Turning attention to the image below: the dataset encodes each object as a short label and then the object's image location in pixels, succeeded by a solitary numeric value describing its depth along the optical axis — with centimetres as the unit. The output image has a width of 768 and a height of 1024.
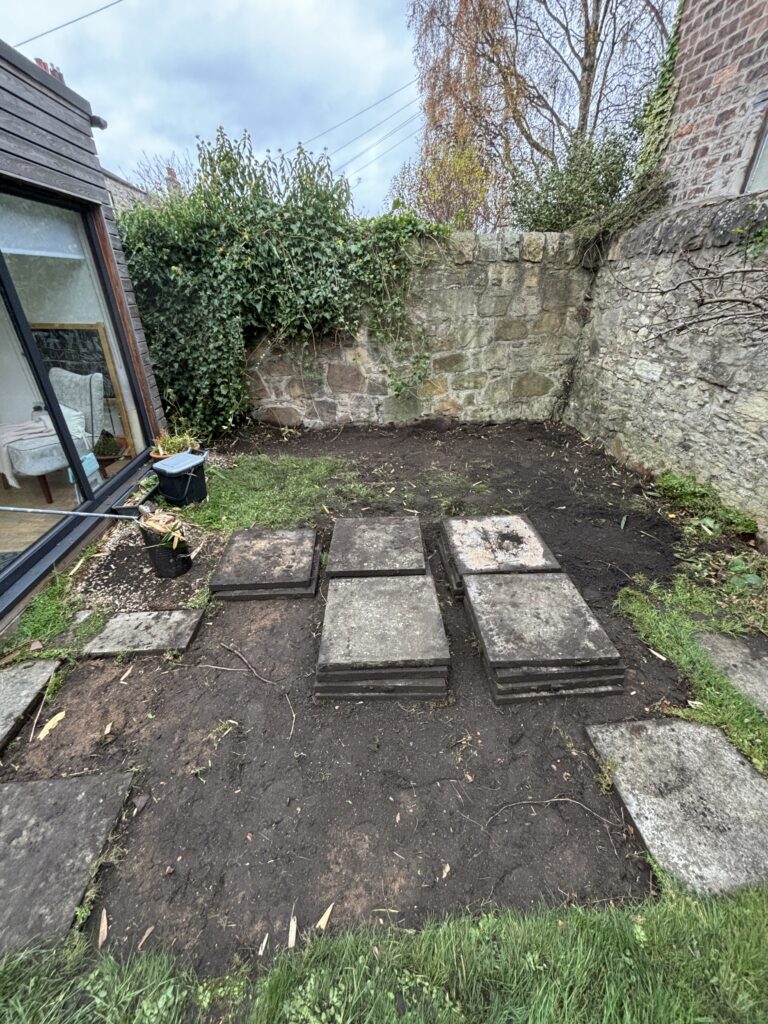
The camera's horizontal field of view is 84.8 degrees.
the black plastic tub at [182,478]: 307
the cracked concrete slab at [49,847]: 118
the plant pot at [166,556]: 249
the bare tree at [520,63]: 732
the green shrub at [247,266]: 389
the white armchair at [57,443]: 299
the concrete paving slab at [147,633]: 208
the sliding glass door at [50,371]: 264
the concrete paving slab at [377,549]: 240
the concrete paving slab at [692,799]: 127
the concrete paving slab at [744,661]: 180
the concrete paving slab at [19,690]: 172
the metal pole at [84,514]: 228
